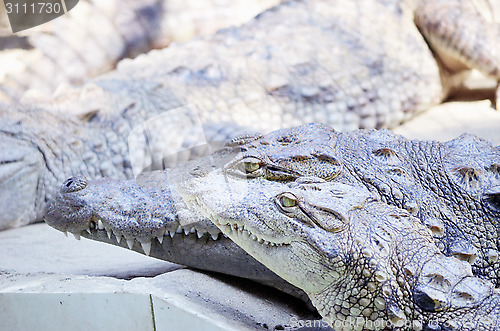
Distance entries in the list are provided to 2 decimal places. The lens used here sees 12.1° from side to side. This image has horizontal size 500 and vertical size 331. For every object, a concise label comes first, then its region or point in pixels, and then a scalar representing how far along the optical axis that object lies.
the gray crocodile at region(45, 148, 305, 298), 3.52
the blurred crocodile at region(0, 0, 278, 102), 5.31
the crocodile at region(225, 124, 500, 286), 3.47
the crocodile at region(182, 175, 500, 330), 3.29
